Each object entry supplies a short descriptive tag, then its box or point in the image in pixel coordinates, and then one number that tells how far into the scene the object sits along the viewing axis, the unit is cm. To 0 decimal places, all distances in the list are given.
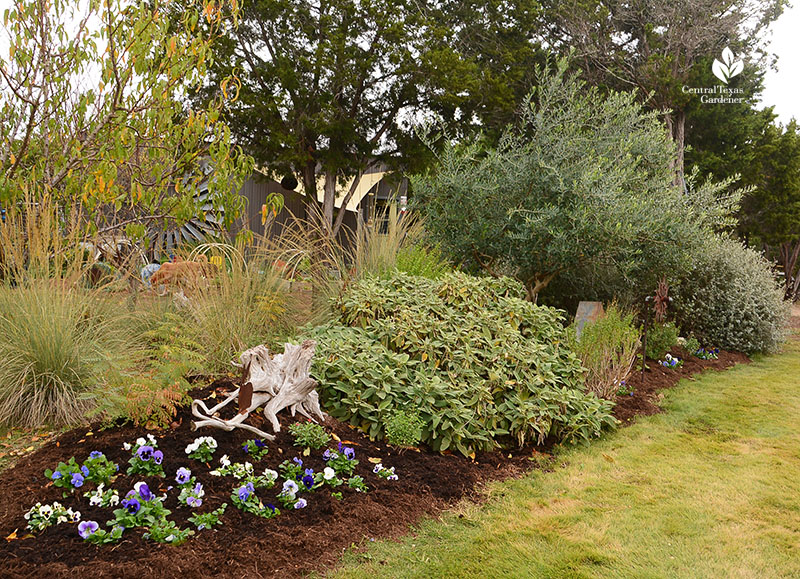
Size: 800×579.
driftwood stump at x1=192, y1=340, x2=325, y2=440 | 303
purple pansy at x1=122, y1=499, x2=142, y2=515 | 226
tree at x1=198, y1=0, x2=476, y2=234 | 1559
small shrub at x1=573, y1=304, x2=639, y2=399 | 469
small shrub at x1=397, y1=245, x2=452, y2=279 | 561
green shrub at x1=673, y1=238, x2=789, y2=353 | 750
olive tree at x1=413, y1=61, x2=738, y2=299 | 580
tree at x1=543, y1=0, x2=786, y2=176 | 1341
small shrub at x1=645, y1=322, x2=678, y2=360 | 678
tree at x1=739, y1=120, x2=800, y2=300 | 1589
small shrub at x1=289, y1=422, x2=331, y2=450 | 300
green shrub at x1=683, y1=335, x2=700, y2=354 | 712
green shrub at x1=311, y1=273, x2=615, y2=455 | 352
